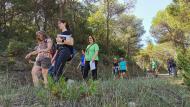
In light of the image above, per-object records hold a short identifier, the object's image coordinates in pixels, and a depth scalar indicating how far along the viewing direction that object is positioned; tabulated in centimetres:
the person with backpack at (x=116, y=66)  785
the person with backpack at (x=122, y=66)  775
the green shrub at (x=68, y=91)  208
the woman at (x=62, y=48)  333
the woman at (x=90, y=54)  417
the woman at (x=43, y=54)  361
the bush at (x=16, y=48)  745
